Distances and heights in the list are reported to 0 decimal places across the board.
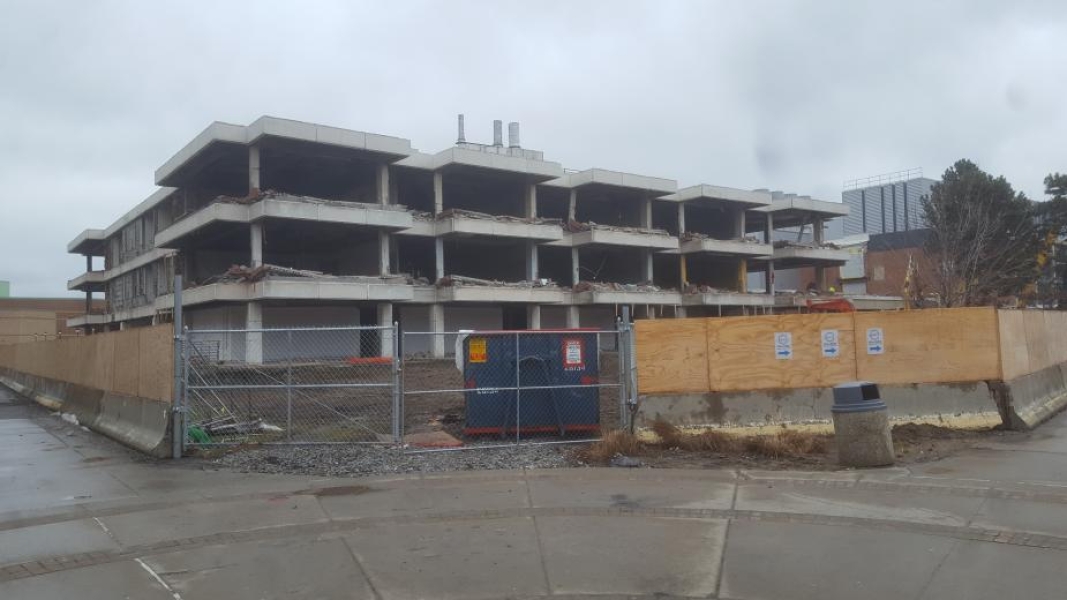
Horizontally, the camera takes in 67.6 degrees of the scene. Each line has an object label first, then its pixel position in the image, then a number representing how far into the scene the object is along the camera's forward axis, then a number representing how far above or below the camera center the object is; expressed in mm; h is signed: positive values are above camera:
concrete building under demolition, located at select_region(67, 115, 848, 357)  38344 +5924
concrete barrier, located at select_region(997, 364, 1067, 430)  12312 -1242
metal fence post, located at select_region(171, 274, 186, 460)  11734 -840
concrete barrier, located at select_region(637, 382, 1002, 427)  12117 -1153
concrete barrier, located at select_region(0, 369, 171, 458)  12078 -1271
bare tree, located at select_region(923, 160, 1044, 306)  32719 +4244
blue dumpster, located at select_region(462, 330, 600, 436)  13008 -724
